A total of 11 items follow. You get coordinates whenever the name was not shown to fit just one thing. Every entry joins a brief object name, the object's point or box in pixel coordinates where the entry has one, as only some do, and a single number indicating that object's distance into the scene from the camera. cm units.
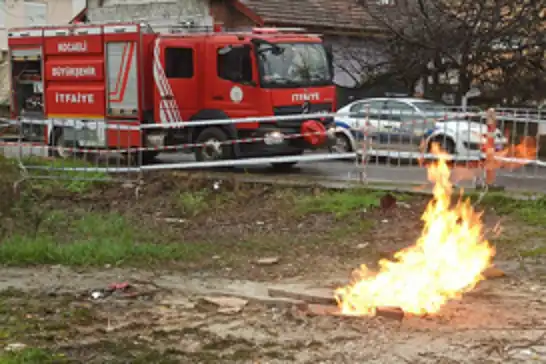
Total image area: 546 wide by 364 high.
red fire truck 2669
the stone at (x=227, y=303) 1222
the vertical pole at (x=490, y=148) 2097
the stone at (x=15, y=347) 1029
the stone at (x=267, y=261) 1598
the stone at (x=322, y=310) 1164
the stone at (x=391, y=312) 1121
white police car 2377
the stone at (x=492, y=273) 1390
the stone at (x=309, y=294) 1233
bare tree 3603
